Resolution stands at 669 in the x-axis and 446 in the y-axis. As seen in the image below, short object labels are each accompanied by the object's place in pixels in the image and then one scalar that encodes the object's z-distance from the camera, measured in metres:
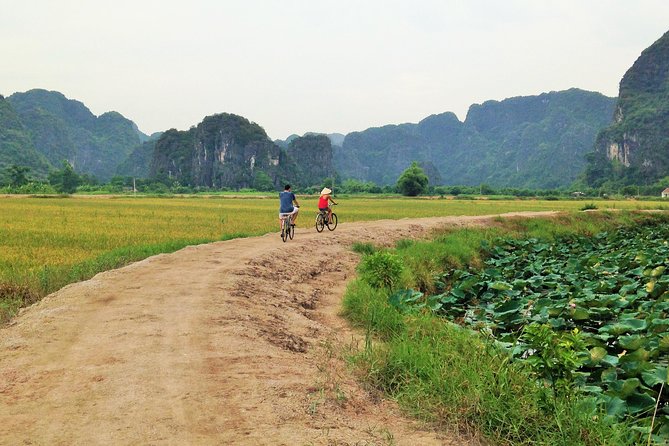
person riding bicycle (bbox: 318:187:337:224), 14.18
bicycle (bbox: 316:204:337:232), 14.55
